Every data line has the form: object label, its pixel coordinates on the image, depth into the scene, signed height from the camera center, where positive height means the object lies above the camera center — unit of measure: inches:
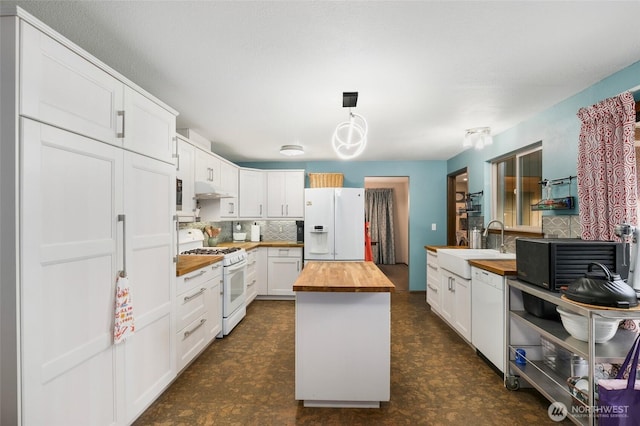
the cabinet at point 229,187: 164.1 +17.2
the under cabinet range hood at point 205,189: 128.6 +11.8
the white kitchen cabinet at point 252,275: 168.2 -35.3
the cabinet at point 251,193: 189.6 +14.8
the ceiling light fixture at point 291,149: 161.3 +36.5
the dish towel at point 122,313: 63.3 -21.5
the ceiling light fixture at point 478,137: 125.5 +34.1
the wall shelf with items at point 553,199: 95.4 +5.1
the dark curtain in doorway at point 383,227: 320.8 -13.2
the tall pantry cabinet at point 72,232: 45.6 -3.1
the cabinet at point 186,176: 118.6 +16.6
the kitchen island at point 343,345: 78.4 -35.1
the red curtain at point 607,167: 75.6 +13.0
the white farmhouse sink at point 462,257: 117.3 -18.1
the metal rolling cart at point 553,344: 61.6 -32.9
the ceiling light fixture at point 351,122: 83.3 +38.0
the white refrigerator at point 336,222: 172.2 -4.0
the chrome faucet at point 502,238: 132.6 -11.0
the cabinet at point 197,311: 93.4 -34.5
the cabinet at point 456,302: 116.3 -38.1
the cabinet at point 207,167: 134.8 +23.9
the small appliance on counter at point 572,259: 71.5 -11.0
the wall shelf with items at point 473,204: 161.2 +6.4
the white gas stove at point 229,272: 128.3 -26.2
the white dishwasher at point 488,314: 93.3 -34.5
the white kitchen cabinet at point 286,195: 199.2 +14.0
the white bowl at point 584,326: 66.5 -26.2
